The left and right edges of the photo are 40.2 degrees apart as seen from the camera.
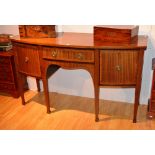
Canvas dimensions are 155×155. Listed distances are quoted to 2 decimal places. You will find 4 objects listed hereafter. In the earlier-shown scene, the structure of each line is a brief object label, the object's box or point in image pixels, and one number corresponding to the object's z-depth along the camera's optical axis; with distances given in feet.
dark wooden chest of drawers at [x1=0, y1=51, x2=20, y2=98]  7.86
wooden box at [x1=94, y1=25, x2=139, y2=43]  5.71
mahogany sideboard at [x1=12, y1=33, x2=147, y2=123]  5.76
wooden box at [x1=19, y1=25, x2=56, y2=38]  6.68
